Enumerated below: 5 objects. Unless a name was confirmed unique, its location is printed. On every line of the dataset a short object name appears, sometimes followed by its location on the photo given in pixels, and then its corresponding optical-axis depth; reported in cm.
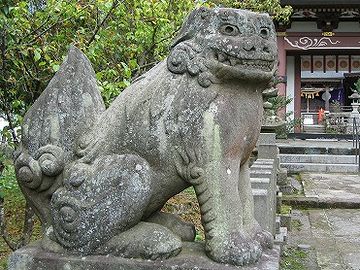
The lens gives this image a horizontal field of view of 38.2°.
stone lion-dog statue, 232
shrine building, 1756
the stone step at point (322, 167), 1230
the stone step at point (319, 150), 1299
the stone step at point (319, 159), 1273
